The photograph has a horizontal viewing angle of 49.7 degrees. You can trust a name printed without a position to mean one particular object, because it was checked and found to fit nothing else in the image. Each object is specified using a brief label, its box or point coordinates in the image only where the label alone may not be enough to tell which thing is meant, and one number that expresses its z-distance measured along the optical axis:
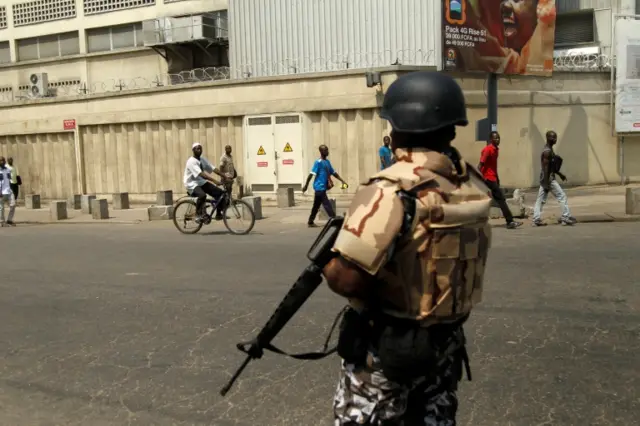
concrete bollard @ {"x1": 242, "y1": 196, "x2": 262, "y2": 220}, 15.47
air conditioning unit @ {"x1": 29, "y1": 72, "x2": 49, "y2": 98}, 25.69
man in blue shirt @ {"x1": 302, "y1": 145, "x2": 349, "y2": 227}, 13.34
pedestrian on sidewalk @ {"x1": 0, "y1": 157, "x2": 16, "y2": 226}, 16.55
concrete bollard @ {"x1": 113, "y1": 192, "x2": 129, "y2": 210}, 19.86
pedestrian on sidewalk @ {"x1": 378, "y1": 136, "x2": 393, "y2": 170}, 15.34
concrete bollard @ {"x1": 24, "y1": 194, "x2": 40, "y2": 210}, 21.50
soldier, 2.12
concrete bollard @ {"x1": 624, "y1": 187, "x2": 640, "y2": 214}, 12.97
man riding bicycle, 12.36
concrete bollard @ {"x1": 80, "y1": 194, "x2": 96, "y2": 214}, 19.14
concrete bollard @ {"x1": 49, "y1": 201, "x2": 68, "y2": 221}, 17.89
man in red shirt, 12.46
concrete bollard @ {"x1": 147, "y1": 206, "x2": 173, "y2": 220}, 16.55
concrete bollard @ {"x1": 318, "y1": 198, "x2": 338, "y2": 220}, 14.75
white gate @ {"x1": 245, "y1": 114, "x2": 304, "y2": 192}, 18.88
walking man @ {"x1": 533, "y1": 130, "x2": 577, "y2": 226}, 12.24
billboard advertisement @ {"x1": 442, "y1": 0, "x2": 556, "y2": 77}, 16.59
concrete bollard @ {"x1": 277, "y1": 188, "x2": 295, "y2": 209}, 17.66
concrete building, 18.27
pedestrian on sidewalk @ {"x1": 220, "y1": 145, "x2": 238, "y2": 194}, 16.30
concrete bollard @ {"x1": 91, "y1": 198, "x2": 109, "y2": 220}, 17.23
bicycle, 12.46
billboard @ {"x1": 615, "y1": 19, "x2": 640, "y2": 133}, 19.27
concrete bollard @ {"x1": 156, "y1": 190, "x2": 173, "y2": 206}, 17.67
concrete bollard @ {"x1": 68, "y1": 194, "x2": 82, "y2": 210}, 20.90
